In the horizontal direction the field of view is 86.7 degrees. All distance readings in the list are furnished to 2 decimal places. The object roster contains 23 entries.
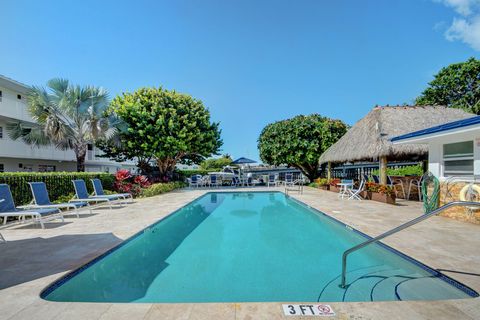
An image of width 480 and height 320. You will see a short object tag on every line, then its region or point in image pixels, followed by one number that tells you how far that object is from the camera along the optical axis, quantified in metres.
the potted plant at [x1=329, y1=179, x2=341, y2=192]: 15.76
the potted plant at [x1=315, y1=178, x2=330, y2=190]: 17.99
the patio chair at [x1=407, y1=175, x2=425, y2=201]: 11.52
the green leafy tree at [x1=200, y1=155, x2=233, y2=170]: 48.62
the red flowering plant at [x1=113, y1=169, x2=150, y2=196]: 13.82
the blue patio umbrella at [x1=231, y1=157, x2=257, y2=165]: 22.55
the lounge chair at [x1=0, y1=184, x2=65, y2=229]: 6.12
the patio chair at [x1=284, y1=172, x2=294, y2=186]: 22.69
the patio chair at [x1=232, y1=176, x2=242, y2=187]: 22.69
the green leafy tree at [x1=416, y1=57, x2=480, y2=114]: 27.25
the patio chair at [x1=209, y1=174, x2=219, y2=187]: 20.92
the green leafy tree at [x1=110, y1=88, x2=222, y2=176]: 16.77
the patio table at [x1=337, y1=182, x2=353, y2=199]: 12.44
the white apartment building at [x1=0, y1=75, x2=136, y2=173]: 16.11
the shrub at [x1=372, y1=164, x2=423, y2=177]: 19.70
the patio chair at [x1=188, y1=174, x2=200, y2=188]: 20.88
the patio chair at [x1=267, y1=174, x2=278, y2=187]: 21.17
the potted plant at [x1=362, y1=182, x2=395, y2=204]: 10.49
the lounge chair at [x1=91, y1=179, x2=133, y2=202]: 10.35
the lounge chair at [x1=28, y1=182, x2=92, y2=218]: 7.42
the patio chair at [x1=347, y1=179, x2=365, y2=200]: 11.88
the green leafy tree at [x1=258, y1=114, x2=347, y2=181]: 20.77
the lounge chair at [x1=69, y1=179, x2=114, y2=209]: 9.12
